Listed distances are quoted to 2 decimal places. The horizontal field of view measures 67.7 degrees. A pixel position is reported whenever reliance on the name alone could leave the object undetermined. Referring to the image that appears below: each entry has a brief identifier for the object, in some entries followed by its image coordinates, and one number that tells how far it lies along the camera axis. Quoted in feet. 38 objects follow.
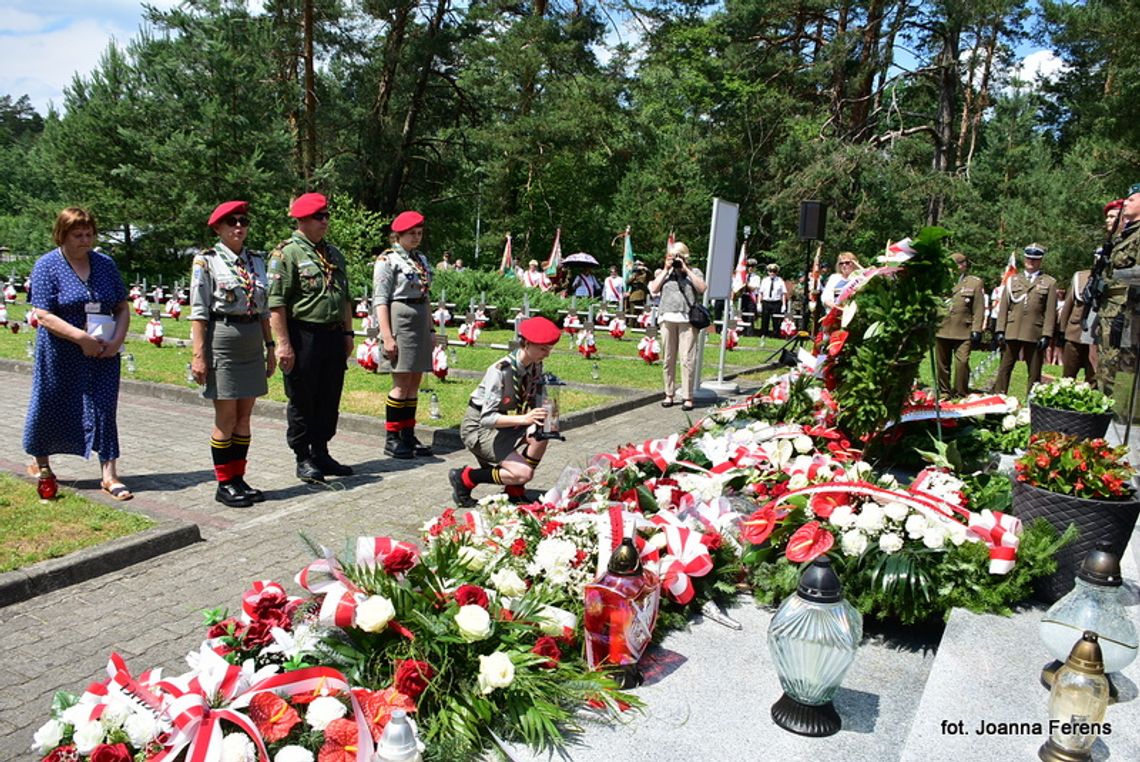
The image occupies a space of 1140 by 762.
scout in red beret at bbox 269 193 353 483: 19.90
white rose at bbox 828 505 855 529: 12.03
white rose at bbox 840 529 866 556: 11.59
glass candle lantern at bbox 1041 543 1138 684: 8.49
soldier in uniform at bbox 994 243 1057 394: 34.37
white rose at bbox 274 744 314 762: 7.59
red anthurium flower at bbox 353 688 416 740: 8.06
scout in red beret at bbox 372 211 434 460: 22.80
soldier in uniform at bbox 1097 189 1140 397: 19.55
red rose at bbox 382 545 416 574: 9.73
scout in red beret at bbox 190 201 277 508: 18.04
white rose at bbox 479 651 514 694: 8.54
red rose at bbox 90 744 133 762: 7.31
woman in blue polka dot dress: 17.70
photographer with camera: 32.76
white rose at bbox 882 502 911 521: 11.97
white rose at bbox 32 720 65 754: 7.64
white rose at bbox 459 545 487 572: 10.65
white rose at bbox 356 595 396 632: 8.84
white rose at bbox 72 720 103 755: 7.52
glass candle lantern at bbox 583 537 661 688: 9.63
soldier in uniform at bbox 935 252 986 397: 34.55
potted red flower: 11.75
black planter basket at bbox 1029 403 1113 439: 19.07
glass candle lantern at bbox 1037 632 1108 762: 7.45
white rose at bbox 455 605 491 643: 8.87
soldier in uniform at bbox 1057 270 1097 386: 32.27
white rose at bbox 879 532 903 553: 11.60
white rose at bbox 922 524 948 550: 11.62
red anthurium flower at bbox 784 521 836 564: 11.43
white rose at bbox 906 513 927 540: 11.78
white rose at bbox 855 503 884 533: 11.83
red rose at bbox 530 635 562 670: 9.44
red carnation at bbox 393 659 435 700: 8.57
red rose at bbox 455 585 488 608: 9.45
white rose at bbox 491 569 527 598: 10.25
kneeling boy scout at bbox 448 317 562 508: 17.62
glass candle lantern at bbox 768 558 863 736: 8.42
